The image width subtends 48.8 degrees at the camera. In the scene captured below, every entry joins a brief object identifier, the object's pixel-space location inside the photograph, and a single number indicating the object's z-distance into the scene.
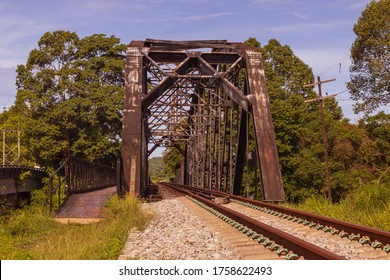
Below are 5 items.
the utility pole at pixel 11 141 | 57.39
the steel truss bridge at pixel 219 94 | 14.44
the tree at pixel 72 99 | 36.69
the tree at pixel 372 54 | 32.59
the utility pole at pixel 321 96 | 29.98
